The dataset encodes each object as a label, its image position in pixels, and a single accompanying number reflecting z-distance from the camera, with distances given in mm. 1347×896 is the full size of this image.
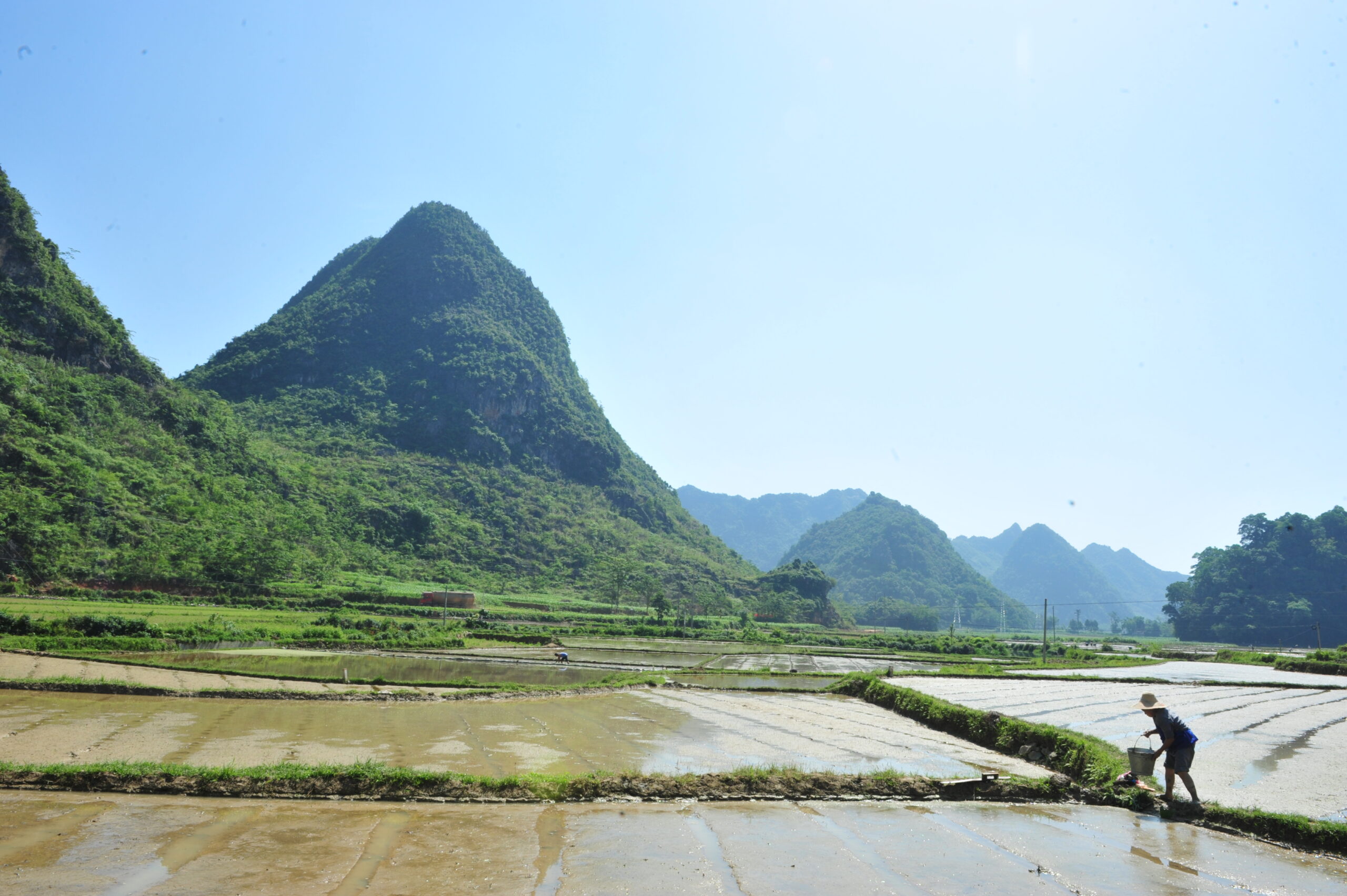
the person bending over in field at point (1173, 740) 9727
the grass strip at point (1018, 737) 11695
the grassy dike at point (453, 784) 8922
